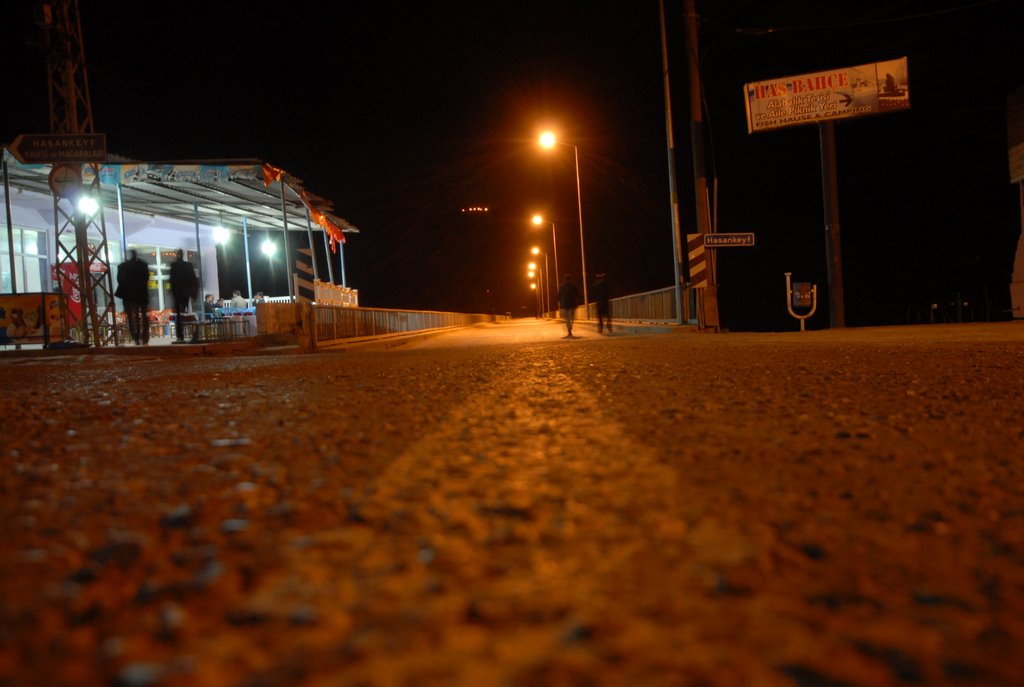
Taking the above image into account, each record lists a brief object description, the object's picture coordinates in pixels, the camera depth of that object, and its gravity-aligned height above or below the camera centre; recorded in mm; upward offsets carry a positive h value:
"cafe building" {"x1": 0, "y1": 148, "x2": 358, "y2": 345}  14805 +3702
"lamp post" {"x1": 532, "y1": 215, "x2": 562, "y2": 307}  44153 +5885
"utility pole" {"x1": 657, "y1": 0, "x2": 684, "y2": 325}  15359 +2480
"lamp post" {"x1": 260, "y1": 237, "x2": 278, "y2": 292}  27125 +3419
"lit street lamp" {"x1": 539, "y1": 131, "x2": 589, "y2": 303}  24359 +6283
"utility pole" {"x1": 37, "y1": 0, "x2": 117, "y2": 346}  12266 +4719
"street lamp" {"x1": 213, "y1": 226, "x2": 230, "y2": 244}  26133 +3957
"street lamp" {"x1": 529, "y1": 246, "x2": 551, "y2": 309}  59647 +2645
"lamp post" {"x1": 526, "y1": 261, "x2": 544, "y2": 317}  76375 +4346
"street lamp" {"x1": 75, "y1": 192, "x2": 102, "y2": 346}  12695 +1433
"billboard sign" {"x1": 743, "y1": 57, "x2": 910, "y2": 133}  16234 +4831
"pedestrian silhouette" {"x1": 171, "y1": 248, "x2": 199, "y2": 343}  13062 +1049
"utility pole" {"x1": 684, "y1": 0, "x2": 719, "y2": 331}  14047 +2790
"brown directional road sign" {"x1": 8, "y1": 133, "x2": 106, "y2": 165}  11797 +3456
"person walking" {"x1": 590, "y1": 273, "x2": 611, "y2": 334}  17109 +318
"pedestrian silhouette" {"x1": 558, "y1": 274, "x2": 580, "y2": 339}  17234 +407
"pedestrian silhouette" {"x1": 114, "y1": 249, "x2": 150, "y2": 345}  12438 +921
